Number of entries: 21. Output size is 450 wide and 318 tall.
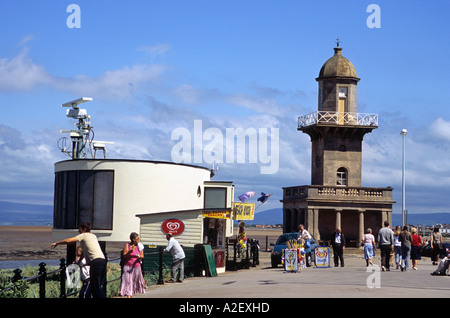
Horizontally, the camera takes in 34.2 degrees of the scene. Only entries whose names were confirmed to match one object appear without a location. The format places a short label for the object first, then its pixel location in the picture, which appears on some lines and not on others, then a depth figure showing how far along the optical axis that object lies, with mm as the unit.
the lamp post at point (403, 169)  49219
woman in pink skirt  18922
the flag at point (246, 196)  35597
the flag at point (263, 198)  42003
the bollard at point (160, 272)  22817
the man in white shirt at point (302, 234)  29000
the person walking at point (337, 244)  30172
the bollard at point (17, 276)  14008
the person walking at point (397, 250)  26920
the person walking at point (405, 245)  26156
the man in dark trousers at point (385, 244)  26156
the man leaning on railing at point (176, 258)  23344
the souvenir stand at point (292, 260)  26375
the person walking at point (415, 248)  27605
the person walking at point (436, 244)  30484
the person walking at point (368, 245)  28875
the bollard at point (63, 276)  16022
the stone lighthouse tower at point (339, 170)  51594
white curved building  33625
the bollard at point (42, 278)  14281
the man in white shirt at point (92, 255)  15828
